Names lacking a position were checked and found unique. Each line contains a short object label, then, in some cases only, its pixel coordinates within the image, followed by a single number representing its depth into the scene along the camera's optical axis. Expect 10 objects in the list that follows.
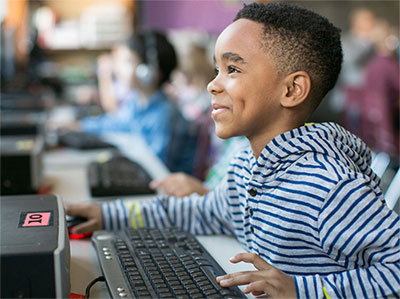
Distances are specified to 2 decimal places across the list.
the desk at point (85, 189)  0.89
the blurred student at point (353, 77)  4.45
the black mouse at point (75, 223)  1.08
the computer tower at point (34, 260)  0.64
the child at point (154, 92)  2.38
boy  0.73
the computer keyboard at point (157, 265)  0.74
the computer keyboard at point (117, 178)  1.41
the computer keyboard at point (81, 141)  2.19
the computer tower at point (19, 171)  1.33
